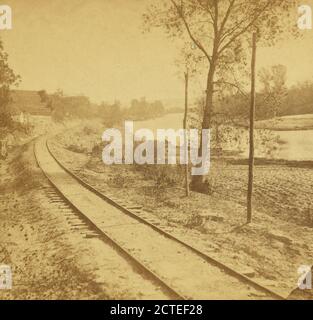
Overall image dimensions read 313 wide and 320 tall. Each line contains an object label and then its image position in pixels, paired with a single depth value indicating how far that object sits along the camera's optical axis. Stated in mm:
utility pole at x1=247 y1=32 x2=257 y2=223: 14570
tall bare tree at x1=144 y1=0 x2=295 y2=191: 17531
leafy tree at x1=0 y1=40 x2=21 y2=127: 17812
